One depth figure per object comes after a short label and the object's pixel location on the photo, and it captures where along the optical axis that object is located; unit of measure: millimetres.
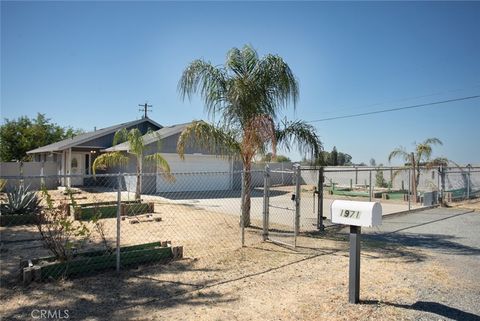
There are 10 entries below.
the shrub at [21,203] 10422
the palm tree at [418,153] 19359
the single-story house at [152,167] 20814
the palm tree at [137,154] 15346
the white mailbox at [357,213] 4338
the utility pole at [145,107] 38594
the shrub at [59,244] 5324
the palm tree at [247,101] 8805
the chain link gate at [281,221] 7730
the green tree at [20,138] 34719
